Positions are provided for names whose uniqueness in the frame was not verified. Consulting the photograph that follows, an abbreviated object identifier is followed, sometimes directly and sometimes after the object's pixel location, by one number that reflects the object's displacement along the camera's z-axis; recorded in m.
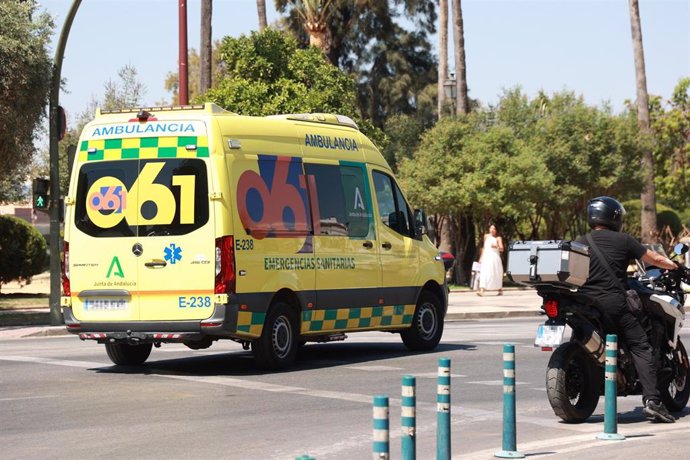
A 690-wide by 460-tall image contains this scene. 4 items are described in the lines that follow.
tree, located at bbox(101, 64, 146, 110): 57.03
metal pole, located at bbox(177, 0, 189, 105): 27.17
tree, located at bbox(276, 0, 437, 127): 60.16
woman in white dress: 32.28
